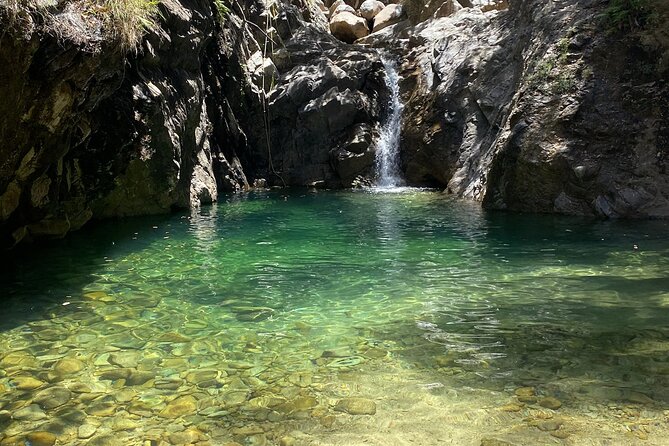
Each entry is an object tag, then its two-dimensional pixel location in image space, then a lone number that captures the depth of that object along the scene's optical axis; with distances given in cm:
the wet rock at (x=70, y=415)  339
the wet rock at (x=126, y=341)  455
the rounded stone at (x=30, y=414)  341
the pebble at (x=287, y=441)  313
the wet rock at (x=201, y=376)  393
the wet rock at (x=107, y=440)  315
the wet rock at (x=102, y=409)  346
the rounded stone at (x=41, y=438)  315
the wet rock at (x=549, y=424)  317
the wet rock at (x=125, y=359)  420
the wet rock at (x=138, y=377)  388
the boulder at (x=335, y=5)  2971
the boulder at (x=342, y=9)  2872
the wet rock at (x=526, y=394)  352
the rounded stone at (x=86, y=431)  322
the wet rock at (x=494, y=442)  305
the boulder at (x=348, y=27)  2719
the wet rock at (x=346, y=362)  417
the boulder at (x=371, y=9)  2820
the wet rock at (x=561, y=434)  308
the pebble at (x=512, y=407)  341
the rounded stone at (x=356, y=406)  347
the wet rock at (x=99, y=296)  588
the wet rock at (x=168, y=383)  382
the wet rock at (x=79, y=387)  376
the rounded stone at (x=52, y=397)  358
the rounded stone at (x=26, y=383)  382
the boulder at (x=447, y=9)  2336
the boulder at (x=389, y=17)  2642
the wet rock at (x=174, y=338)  466
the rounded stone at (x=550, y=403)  342
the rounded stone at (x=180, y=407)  346
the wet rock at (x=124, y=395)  364
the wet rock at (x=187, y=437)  317
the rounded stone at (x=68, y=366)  407
